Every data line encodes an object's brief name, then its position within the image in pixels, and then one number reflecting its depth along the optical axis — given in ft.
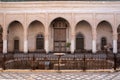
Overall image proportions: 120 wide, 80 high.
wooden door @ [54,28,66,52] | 70.80
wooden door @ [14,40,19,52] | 71.38
